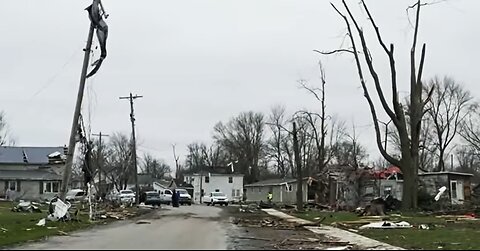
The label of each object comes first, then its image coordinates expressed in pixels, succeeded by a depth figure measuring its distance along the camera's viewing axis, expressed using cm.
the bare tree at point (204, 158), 12192
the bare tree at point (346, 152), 8905
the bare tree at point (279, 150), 10644
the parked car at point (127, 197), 6728
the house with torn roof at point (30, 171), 7625
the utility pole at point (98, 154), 6075
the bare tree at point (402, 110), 4416
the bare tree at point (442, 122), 7912
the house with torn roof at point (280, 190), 7719
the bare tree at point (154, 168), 14300
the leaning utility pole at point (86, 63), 3228
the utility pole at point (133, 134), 6384
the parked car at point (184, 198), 7554
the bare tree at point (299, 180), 5300
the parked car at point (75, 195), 7261
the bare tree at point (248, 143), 11312
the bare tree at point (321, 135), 6788
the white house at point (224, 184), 10944
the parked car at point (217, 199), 8238
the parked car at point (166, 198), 7099
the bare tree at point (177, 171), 13175
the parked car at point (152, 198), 6454
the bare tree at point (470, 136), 7914
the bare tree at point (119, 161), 9720
